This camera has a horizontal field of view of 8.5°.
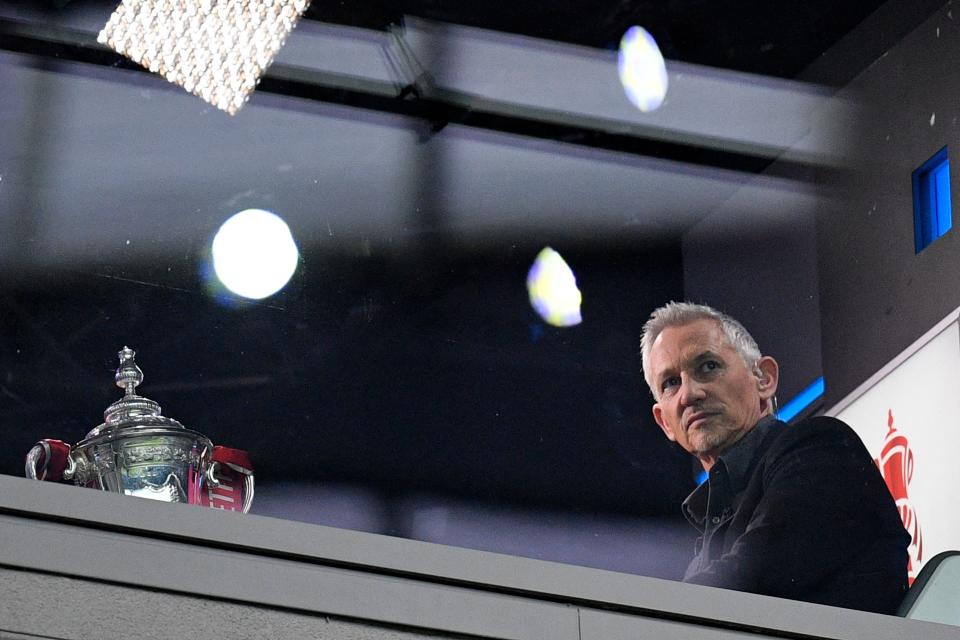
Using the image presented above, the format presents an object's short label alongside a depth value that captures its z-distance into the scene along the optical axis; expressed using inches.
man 441.6
